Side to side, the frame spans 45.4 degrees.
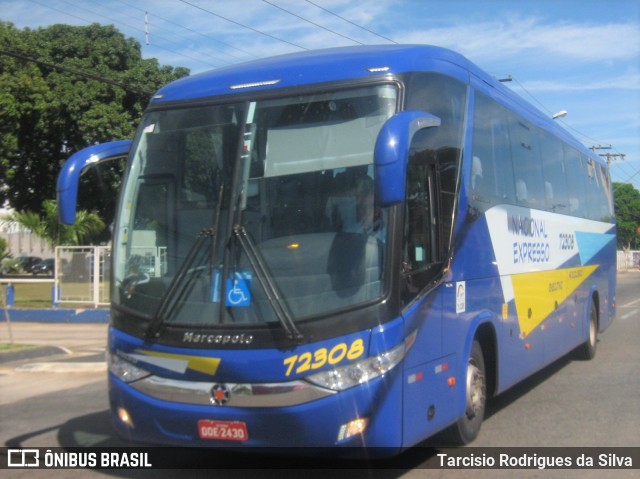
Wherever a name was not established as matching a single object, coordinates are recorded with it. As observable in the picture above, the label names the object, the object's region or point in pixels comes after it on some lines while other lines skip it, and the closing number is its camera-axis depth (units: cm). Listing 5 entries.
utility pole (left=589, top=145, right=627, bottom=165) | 5822
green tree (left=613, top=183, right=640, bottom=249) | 8838
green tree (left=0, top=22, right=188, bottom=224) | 2916
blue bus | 533
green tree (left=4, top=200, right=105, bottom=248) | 3044
